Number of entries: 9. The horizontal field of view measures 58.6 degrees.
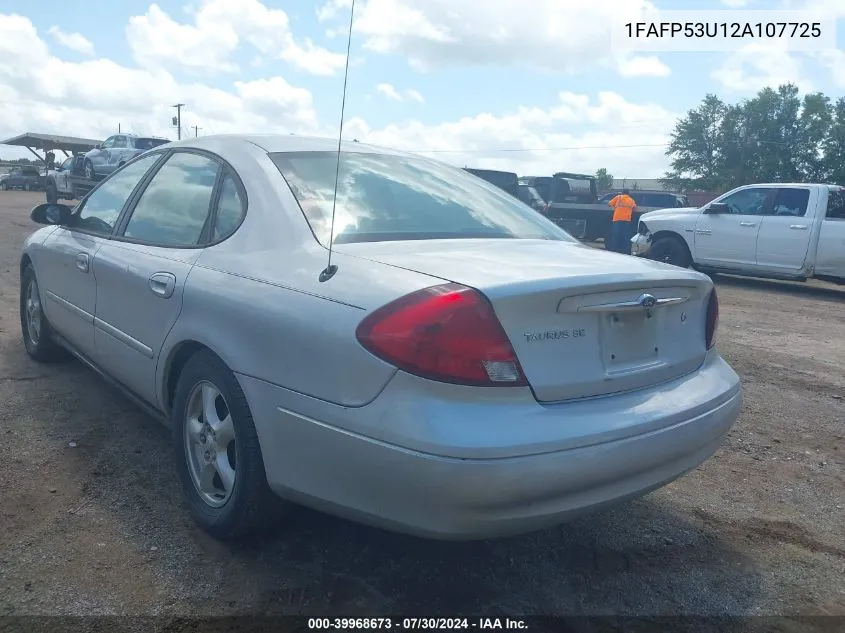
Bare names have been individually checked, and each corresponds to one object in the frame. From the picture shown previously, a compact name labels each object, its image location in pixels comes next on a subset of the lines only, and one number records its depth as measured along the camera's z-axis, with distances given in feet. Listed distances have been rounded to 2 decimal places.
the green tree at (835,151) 168.35
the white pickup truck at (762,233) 35.40
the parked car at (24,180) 132.36
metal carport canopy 133.59
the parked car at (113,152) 66.49
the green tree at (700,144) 194.80
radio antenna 8.13
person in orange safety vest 47.11
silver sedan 7.09
